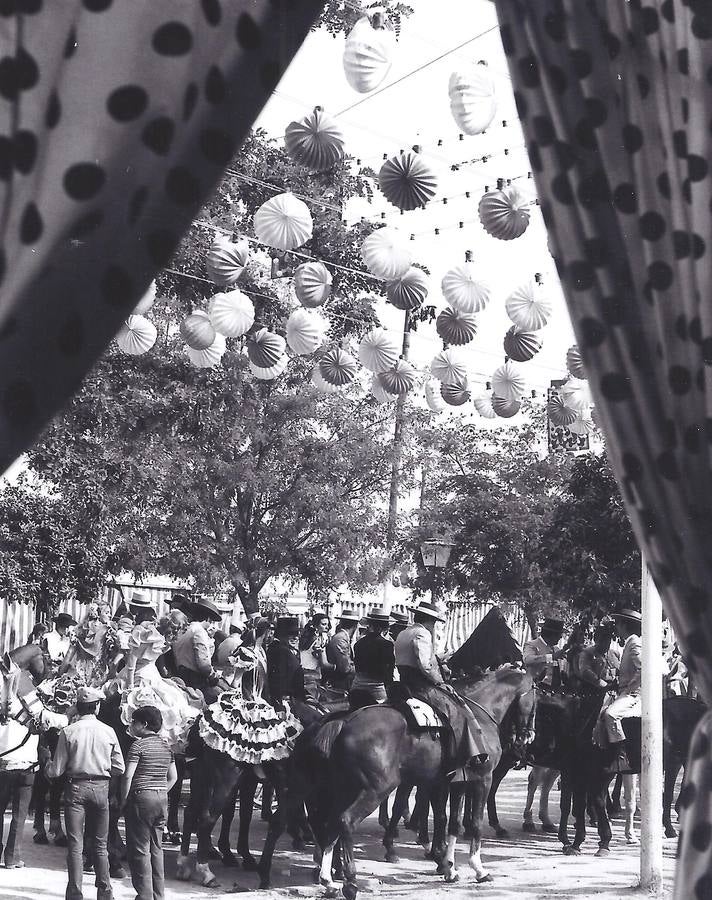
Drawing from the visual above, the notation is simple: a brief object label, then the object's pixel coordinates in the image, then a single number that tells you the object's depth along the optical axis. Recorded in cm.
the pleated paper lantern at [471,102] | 752
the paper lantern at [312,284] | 901
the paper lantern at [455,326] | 932
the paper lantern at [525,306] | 907
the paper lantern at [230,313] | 939
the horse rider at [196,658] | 1174
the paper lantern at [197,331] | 990
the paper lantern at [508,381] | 1009
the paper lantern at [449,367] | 997
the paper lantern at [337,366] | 1043
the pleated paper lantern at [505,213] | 827
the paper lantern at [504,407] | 1025
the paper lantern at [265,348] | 1049
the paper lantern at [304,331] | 964
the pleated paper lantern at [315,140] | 770
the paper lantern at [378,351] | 1016
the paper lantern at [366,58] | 735
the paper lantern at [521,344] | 946
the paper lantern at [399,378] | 1025
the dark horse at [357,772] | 959
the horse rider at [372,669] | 1034
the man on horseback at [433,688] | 1023
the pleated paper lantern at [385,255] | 861
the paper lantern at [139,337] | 1005
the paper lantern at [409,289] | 891
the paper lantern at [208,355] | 1025
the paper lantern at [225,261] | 910
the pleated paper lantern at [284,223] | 849
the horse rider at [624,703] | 1180
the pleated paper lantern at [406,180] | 796
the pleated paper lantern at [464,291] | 905
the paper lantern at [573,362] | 941
